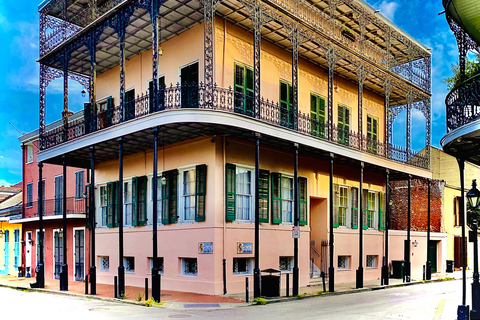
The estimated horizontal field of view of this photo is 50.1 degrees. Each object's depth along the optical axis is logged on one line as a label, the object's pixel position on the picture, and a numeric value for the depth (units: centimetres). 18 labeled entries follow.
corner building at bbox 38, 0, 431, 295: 1766
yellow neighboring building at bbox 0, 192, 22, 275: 3158
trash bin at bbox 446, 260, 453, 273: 3166
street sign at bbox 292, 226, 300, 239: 1692
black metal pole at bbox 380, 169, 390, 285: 2255
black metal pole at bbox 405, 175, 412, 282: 2447
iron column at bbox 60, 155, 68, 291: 1942
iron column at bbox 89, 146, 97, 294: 1772
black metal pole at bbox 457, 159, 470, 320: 1133
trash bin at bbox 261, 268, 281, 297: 1634
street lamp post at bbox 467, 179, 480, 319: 1180
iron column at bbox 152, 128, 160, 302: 1496
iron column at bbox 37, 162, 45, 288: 2056
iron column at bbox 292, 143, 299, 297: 1706
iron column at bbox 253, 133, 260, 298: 1571
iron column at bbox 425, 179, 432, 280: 2559
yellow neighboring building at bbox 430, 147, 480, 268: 3344
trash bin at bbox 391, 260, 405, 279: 2605
